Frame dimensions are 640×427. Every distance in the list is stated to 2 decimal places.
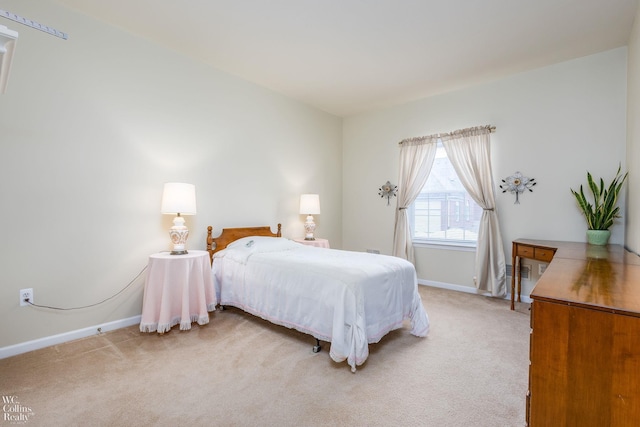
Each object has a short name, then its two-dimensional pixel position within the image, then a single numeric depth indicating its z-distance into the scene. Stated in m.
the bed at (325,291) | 2.01
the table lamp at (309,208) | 4.14
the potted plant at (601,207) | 2.75
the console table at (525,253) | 2.82
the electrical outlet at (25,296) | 2.21
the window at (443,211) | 3.90
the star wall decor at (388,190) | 4.50
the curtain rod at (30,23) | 0.88
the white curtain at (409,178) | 4.14
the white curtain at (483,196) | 3.53
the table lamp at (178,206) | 2.66
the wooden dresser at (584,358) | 0.93
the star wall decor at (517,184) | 3.42
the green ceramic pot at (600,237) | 2.73
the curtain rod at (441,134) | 3.63
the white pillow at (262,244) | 3.07
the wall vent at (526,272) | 3.41
